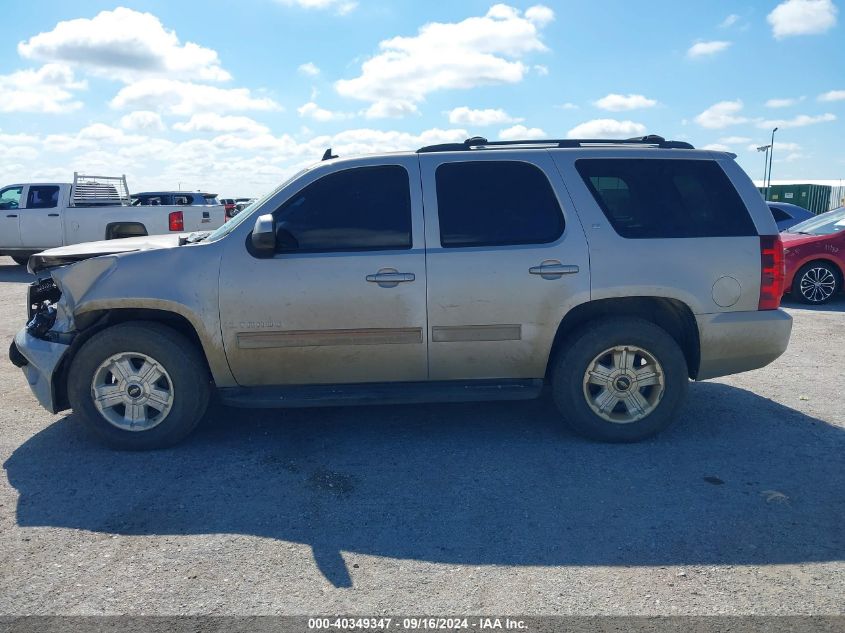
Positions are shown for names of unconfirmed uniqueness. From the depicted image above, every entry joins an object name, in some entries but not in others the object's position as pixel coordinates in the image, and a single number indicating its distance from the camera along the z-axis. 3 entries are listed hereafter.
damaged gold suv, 4.62
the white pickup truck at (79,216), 14.88
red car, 10.60
